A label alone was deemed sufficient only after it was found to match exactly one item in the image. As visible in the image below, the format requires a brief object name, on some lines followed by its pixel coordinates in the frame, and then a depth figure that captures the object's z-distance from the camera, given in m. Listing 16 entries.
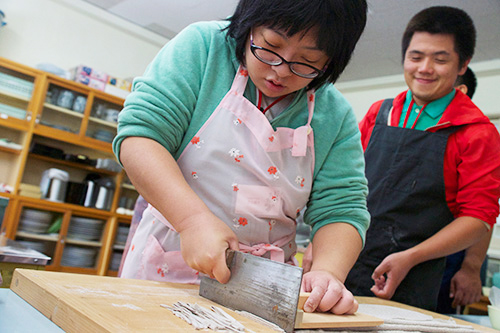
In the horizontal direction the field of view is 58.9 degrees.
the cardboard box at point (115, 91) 4.68
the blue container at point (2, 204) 1.45
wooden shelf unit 4.12
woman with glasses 0.81
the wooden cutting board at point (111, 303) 0.53
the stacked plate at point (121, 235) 4.78
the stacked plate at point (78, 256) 4.44
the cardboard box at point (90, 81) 4.51
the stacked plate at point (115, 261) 4.75
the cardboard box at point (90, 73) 4.50
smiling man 1.46
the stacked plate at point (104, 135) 4.71
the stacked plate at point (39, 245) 4.23
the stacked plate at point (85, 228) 4.47
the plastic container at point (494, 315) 1.23
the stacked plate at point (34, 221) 4.13
